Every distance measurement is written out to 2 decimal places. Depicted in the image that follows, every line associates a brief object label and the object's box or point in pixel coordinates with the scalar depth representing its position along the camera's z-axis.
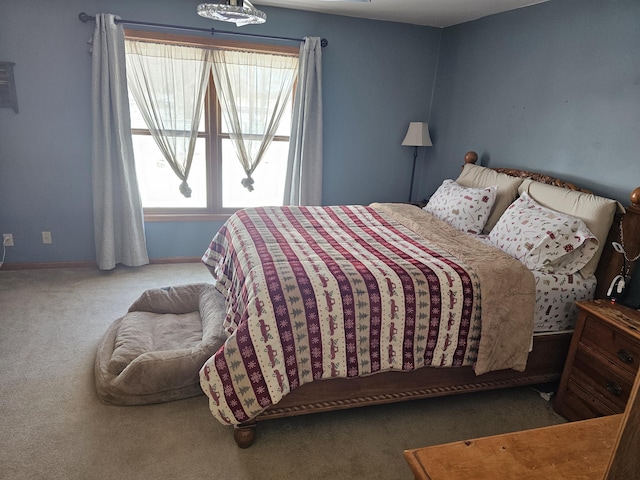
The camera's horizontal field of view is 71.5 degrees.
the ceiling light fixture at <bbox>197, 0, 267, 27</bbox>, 2.27
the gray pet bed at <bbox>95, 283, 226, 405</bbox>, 2.26
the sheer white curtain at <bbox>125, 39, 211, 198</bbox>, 3.70
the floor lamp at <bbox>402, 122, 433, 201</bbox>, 4.29
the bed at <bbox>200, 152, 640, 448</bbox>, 1.97
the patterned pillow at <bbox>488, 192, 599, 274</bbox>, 2.46
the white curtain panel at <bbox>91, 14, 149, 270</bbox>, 3.52
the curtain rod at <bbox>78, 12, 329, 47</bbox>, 3.46
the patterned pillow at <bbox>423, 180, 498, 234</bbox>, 3.12
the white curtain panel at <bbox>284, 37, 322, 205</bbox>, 4.01
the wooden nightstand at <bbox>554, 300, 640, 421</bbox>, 2.05
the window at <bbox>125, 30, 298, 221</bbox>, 3.99
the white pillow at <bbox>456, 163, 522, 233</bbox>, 3.13
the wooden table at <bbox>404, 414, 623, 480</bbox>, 0.96
